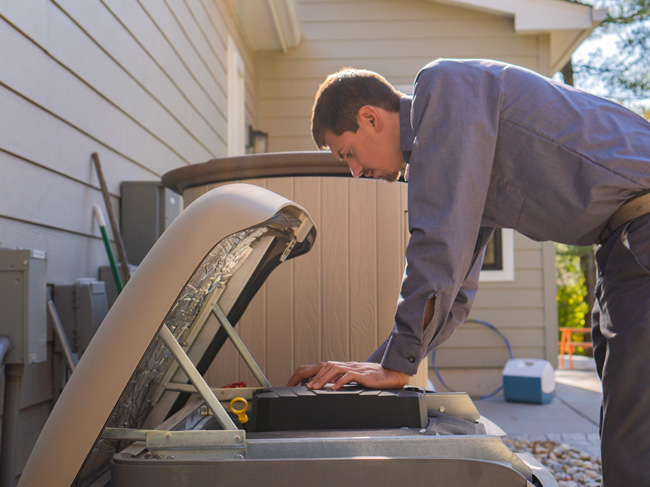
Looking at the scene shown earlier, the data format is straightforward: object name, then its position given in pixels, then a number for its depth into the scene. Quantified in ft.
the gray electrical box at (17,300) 6.23
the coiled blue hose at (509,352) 21.43
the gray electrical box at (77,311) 7.79
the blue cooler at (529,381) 19.52
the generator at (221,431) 3.22
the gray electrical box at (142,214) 10.27
